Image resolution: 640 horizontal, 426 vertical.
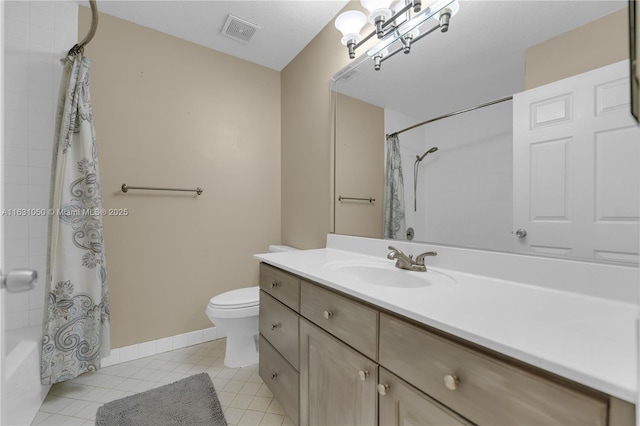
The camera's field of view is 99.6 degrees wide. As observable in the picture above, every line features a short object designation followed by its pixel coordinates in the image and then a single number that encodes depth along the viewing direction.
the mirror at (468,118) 0.89
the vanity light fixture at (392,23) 1.14
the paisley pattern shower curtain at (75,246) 1.46
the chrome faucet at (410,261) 1.12
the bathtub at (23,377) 1.13
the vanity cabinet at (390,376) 0.46
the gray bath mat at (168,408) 1.30
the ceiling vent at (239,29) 1.84
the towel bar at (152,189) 1.83
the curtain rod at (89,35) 1.39
